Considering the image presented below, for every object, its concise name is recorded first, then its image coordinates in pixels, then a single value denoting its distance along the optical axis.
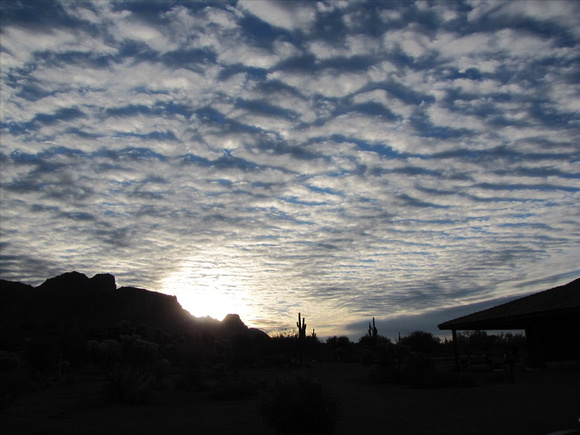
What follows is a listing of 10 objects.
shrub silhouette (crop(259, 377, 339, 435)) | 9.27
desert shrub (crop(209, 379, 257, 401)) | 20.59
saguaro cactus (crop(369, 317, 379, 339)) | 68.12
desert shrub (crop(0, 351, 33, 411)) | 13.92
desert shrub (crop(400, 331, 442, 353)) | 60.34
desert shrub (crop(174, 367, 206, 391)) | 24.67
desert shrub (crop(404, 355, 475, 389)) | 21.53
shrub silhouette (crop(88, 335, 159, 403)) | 19.39
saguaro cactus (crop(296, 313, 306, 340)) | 54.12
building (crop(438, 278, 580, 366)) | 23.61
